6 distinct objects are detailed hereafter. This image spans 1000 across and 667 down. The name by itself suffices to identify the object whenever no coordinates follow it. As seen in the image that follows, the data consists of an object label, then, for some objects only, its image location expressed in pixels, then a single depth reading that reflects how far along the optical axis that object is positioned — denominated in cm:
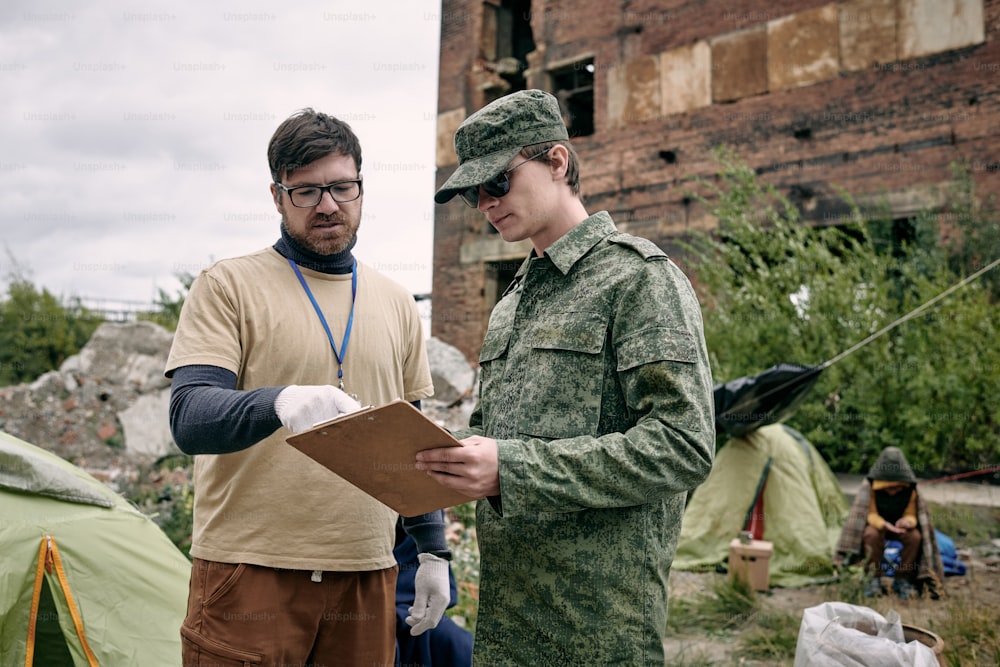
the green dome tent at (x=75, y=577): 273
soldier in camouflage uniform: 150
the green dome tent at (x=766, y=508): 608
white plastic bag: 269
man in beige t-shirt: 190
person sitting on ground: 518
